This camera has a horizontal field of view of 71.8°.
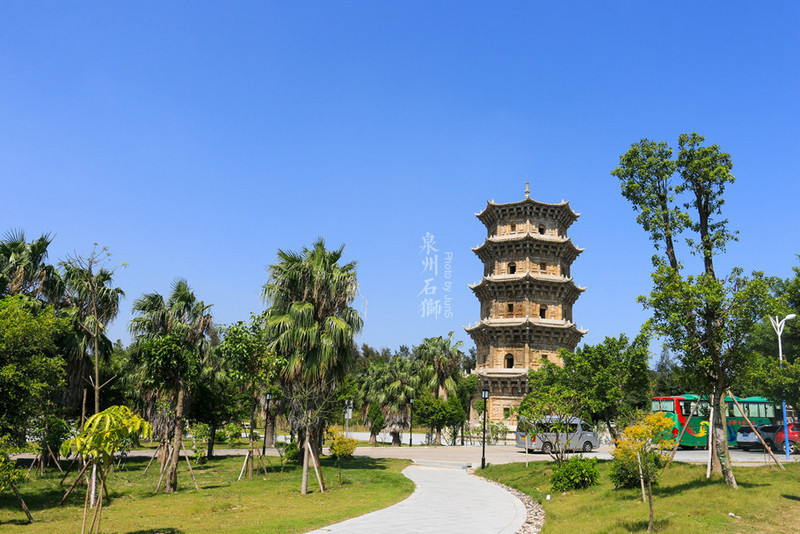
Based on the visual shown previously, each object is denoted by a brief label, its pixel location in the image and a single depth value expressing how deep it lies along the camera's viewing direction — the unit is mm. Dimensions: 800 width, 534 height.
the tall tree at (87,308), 23391
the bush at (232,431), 22109
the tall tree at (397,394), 48562
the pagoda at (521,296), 56531
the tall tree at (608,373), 25578
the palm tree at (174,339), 20406
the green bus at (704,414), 37469
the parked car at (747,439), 35716
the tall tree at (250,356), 22125
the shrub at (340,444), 25323
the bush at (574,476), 19672
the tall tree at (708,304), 17078
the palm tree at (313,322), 23281
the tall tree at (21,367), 15250
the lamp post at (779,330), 26406
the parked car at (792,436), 33572
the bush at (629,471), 16969
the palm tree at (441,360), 54469
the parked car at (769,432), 34750
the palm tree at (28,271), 23766
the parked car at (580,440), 38722
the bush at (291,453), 29812
